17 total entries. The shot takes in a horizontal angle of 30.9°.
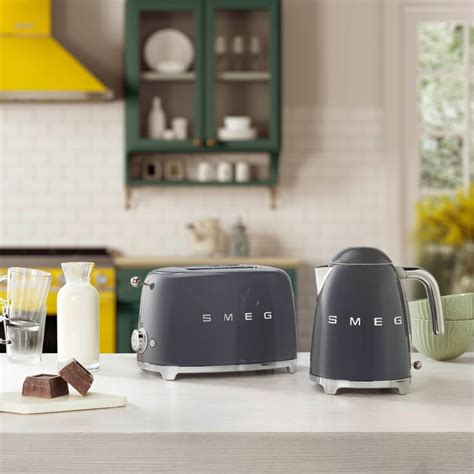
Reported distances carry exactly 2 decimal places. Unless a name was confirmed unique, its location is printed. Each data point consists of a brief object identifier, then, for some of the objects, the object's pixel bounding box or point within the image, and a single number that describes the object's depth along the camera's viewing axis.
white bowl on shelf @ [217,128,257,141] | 5.31
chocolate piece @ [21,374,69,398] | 1.38
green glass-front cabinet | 5.29
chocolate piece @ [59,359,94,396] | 1.39
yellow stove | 4.86
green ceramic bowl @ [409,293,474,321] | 1.86
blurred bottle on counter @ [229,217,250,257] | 5.43
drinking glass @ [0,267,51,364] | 1.69
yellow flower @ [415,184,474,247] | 5.48
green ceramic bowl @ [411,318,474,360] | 1.84
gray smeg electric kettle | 1.48
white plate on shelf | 5.37
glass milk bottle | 1.66
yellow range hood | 5.11
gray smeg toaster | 1.65
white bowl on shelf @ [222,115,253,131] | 5.32
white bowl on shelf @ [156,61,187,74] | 5.33
